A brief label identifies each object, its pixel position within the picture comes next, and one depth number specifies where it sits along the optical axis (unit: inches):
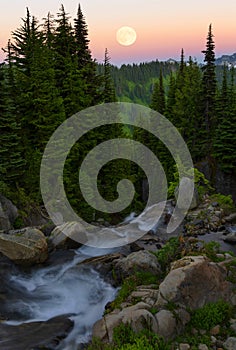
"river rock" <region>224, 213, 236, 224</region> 808.9
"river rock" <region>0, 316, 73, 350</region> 390.7
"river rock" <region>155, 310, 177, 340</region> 346.6
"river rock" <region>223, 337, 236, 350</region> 328.4
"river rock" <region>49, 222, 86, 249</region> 701.9
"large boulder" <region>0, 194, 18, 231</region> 754.2
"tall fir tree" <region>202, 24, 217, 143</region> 1508.4
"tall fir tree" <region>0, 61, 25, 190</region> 865.5
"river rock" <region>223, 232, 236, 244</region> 666.8
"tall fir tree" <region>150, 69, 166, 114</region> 1946.4
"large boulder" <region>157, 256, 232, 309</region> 389.3
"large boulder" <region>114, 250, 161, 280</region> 521.7
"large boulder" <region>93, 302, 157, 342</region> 352.8
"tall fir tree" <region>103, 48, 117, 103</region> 1274.6
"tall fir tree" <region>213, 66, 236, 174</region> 1384.1
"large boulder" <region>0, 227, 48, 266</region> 611.8
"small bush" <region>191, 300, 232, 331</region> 360.5
